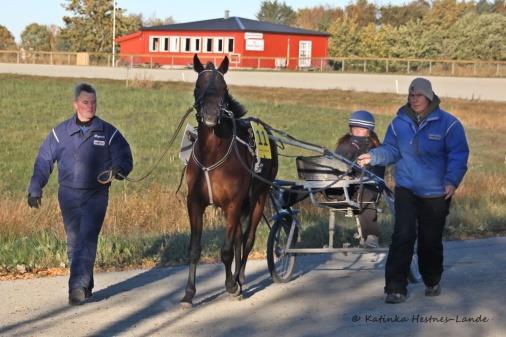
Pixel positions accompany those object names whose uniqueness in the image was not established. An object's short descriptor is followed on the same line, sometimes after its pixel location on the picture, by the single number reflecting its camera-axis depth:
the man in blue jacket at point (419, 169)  11.98
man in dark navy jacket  11.78
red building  112.02
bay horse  11.76
